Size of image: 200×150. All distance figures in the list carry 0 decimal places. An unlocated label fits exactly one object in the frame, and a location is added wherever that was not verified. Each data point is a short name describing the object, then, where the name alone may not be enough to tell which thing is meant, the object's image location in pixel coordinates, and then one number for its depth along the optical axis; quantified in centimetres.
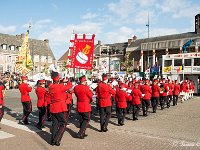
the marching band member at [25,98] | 1036
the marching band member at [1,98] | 945
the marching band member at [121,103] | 1032
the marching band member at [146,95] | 1263
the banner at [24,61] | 1577
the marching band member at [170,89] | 1641
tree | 4891
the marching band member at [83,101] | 828
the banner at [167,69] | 2839
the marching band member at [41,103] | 971
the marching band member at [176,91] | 1705
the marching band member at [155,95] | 1395
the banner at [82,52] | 1242
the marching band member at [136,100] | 1151
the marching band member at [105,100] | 931
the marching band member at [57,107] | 751
